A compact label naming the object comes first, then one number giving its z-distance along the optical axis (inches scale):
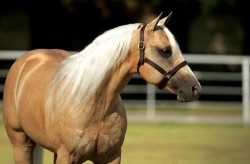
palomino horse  416.2
